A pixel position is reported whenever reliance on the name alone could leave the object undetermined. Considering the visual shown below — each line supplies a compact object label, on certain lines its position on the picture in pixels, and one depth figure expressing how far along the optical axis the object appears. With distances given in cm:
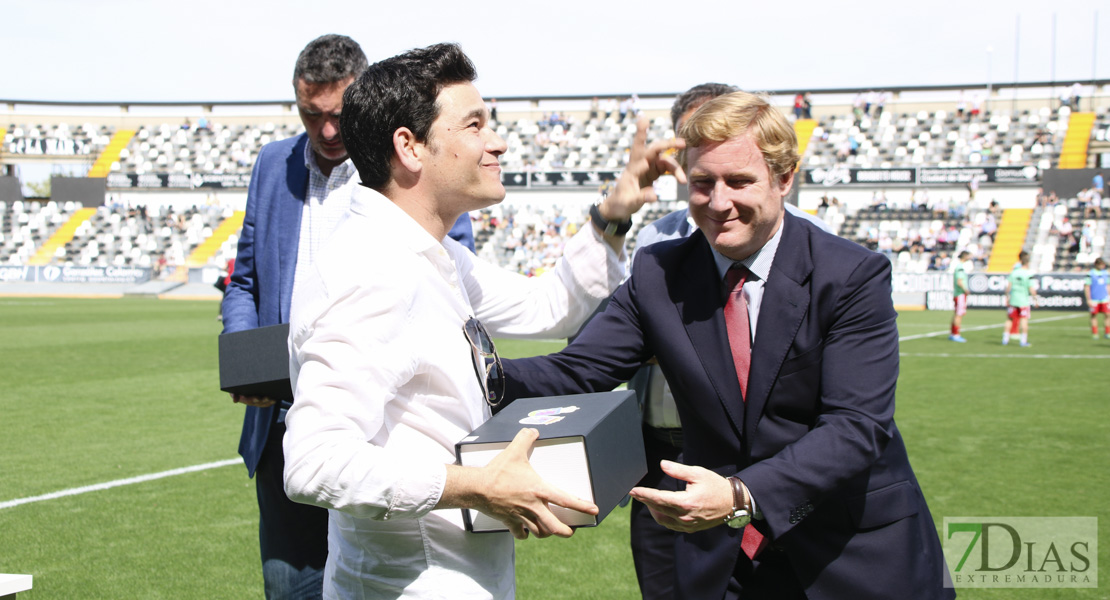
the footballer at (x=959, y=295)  1903
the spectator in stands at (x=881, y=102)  4478
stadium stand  3544
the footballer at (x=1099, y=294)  1933
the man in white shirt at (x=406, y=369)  182
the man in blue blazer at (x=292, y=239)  339
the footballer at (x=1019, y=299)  1761
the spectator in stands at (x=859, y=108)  4444
